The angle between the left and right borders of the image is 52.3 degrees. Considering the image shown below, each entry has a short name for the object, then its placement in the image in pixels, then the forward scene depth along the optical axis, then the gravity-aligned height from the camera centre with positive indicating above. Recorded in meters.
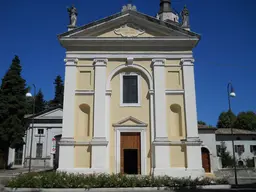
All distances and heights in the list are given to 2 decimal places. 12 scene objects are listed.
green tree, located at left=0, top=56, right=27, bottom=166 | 34.84 +5.65
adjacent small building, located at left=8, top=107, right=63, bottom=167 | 39.38 +1.29
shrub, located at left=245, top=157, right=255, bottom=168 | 36.31 -1.89
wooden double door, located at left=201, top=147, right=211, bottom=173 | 27.16 -0.94
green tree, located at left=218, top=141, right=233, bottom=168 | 34.86 -1.10
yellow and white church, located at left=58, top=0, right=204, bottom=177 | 16.64 +3.38
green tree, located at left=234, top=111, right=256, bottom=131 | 58.25 +6.13
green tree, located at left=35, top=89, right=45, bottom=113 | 64.03 +11.71
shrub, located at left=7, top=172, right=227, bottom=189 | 13.09 -1.62
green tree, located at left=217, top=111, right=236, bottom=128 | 61.20 +6.65
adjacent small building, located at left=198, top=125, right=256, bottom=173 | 41.56 +1.06
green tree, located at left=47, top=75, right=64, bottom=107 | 65.50 +14.08
